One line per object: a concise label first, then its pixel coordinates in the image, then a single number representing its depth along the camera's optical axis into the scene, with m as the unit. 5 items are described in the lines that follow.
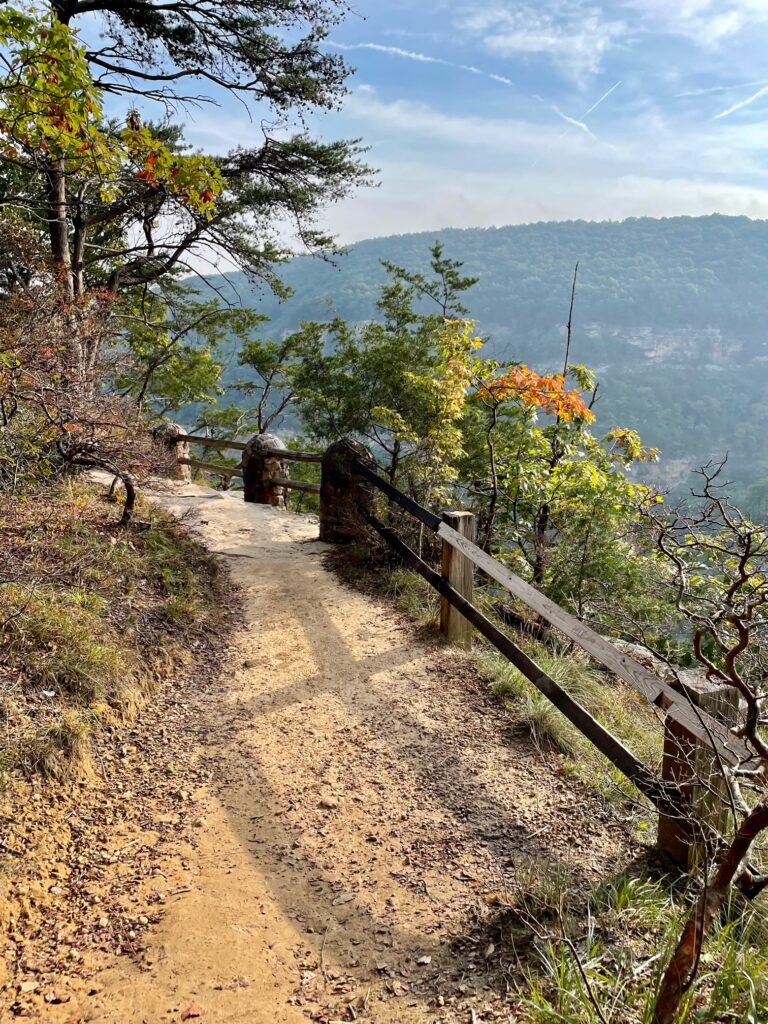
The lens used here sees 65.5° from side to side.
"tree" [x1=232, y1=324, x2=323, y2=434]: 19.31
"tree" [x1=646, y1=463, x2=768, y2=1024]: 1.51
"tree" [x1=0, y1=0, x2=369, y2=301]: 3.08
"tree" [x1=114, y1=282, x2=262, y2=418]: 13.93
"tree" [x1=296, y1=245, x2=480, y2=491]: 6.63
